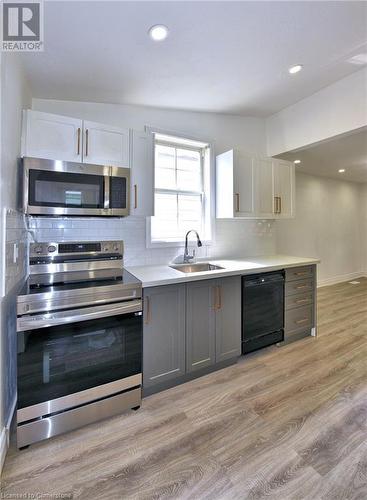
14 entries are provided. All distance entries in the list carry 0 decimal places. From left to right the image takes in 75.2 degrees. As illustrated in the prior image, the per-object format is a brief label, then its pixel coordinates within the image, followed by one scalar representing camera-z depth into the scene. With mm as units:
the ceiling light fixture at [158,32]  1641
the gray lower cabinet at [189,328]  1940
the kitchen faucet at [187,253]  2734
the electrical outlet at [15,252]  1609
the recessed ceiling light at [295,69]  2236
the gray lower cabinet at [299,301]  2779
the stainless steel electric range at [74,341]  1458
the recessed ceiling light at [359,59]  2168
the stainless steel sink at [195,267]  2726
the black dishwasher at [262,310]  2443
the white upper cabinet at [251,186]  2850
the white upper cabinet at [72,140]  1808
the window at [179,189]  2850
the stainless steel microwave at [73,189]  1713
